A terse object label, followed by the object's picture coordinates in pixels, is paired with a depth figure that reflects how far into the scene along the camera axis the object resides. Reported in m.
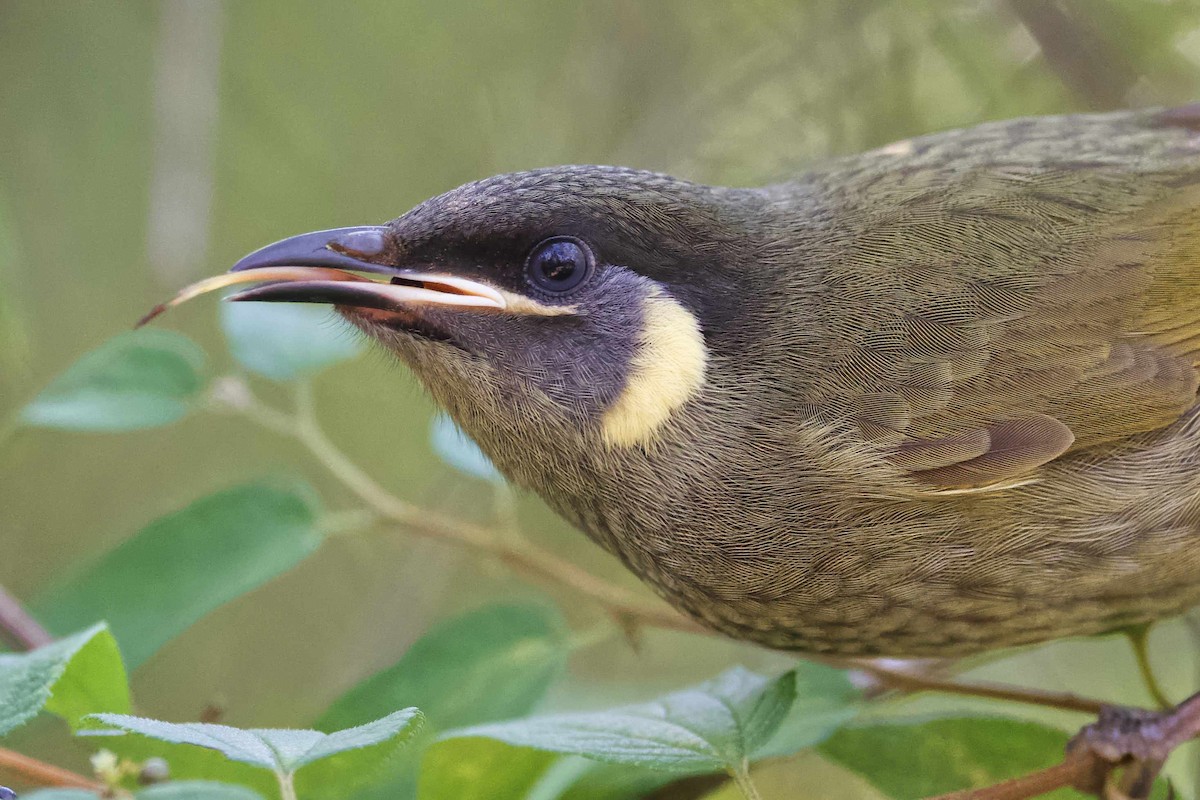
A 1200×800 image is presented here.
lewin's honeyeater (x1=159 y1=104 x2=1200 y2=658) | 1.93
